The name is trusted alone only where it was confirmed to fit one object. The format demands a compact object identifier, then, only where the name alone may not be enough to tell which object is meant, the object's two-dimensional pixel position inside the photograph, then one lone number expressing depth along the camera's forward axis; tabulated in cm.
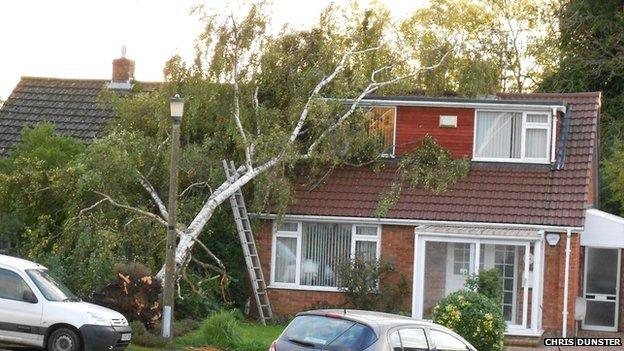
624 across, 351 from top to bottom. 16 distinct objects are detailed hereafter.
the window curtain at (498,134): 3028
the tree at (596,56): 4153
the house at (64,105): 3503
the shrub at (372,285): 2839
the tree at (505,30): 5044
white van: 2006
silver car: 1590
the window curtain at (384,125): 3086
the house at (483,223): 2806
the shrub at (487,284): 2612
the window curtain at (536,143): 2998
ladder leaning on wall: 2855
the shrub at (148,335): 2308
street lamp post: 2310
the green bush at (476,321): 2323
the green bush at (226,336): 2289
